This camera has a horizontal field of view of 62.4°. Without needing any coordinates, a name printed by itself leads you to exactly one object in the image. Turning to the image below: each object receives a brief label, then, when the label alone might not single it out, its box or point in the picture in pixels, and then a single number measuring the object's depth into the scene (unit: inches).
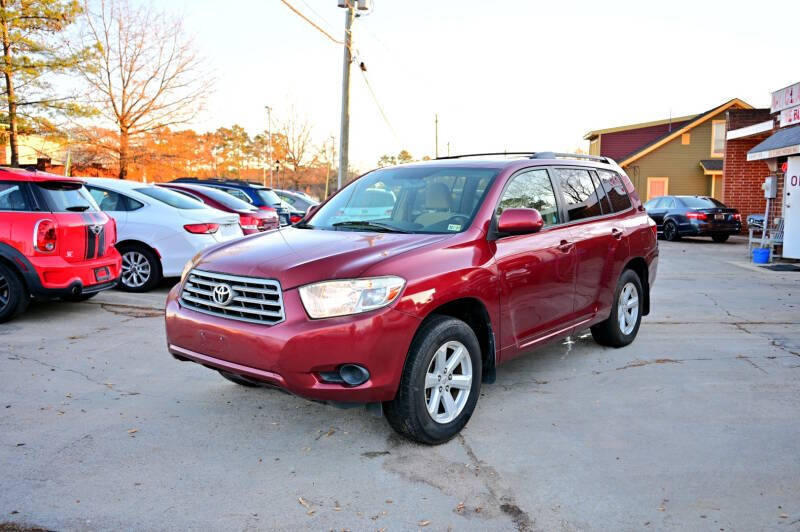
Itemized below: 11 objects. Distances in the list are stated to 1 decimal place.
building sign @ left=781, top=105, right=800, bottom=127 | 585.6
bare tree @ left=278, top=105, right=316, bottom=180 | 2193.7
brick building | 860.0
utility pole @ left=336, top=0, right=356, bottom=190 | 765.3
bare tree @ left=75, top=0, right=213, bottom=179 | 1013.8
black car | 778.2
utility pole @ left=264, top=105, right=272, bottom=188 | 2215.8
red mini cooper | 269.4
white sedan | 355.3
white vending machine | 536.7
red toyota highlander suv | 140.3
